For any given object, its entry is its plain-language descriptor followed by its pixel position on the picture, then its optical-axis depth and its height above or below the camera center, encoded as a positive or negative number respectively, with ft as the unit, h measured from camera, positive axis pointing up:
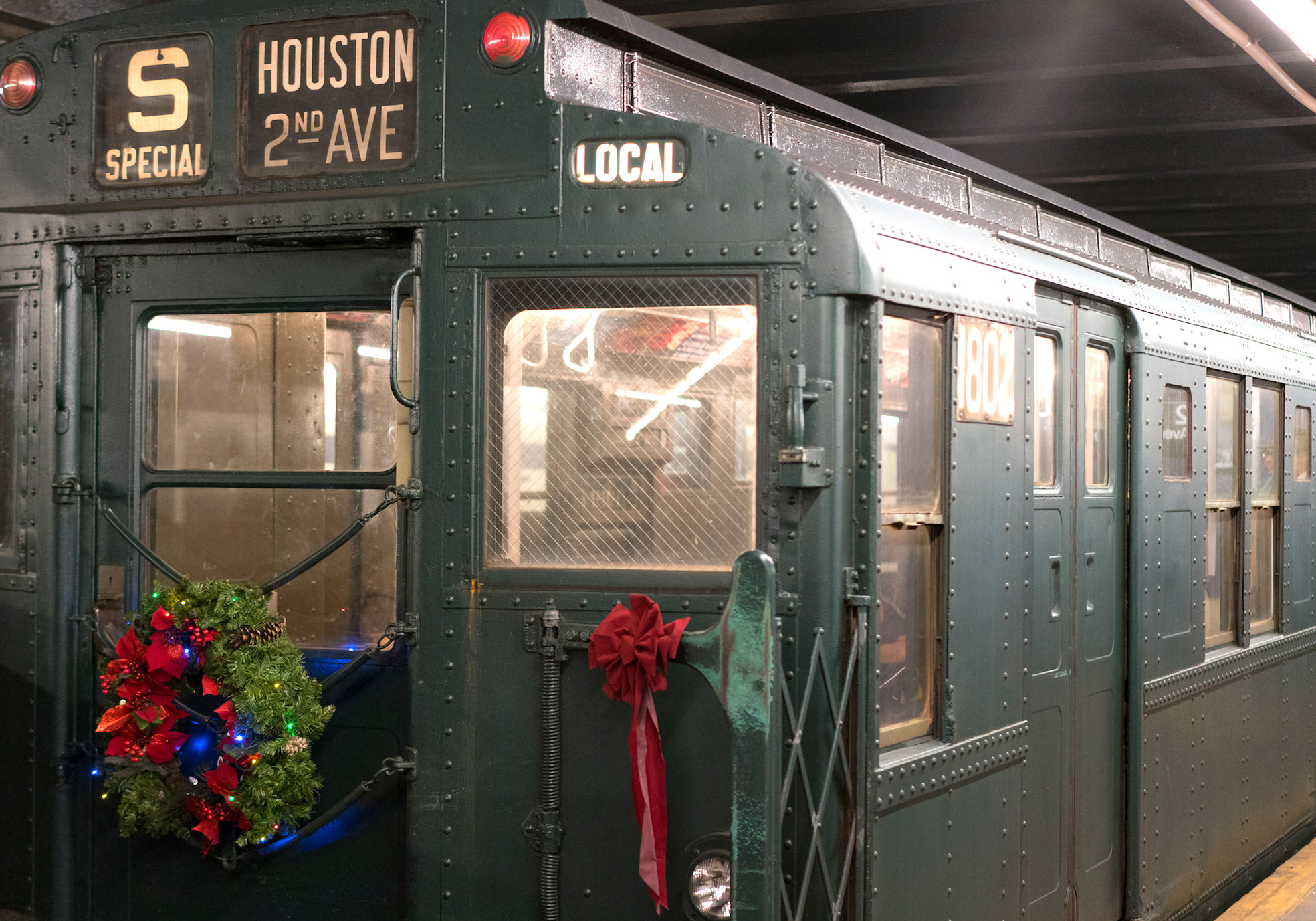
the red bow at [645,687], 11.76 -1.94
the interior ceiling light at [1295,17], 15.80 +5.64
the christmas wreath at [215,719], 13.01 -2.51
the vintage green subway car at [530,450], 12.29 +0.24
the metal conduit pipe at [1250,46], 18.37 +6.52
